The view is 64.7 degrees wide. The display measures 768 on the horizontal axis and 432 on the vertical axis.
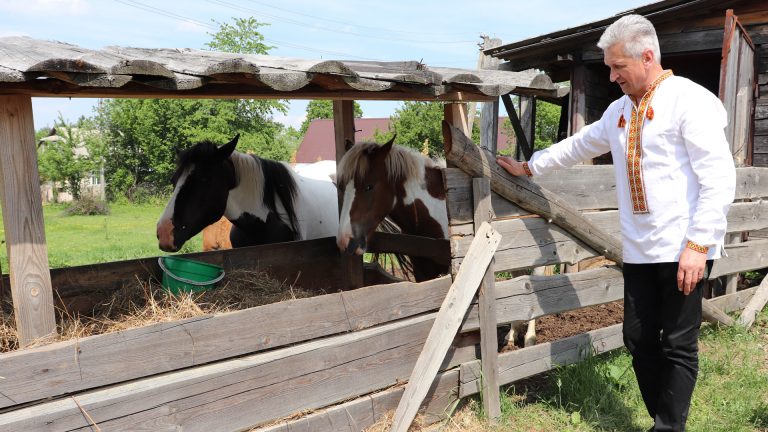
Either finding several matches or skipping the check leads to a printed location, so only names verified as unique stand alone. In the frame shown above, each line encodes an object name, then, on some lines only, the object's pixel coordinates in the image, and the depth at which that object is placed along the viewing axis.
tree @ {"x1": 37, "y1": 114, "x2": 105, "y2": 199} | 28.92
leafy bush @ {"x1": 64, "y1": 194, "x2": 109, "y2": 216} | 23.30
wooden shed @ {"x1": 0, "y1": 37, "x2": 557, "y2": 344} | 2.34
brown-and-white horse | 4.59
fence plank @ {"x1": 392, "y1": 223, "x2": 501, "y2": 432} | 3.38
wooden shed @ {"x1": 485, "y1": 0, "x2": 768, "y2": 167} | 6.58
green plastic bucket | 3.89
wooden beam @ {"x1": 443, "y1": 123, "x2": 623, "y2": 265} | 3.57
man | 2.86
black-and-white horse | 4.93
